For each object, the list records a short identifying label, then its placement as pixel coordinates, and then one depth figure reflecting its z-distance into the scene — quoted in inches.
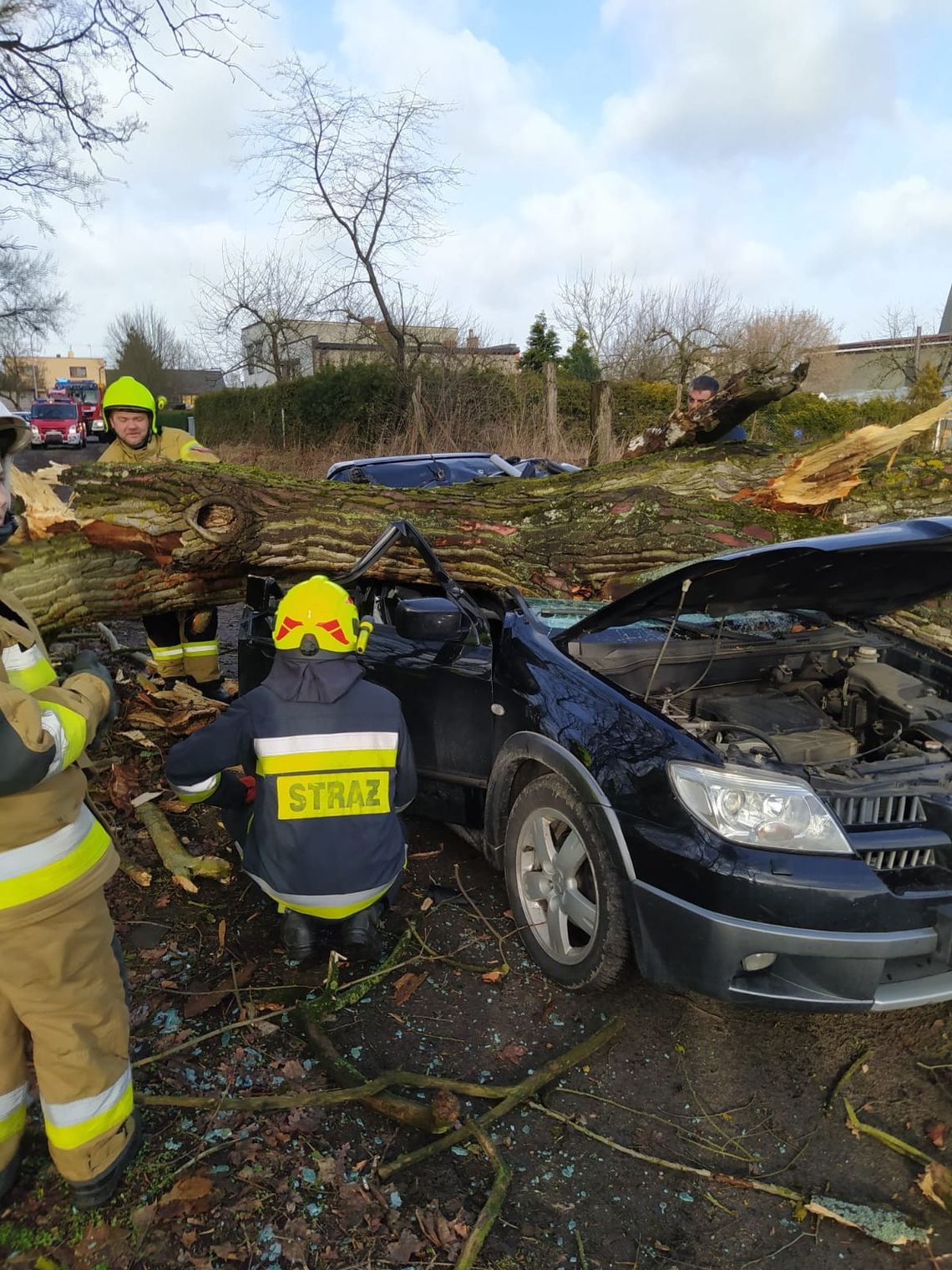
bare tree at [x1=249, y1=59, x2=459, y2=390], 665.6
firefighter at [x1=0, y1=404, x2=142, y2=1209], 70.9
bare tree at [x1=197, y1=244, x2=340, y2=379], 886.4
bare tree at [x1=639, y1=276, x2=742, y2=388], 857.5
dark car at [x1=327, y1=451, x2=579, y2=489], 328.5
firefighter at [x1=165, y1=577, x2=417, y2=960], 106.3
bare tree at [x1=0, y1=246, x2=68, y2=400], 1348.4
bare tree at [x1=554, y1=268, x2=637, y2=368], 956.0
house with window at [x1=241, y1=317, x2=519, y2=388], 708.7
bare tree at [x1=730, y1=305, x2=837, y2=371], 985.5
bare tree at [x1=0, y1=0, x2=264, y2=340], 402.0
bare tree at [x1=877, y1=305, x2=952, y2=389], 1101.1
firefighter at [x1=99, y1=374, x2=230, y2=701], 213.2
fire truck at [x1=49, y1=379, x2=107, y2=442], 1501.0
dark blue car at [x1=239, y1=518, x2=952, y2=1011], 86.7
